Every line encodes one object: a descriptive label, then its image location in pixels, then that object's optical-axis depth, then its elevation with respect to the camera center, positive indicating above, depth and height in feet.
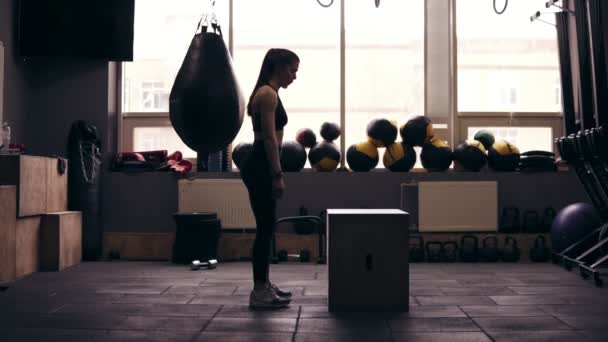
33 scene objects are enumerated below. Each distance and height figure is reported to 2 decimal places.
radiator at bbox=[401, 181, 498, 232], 19.43 -0.40
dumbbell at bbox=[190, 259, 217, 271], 17.08 -2.01
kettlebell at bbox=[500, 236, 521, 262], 19.03 -1.88
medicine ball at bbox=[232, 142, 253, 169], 19.12 +1.21
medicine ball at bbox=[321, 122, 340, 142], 19.71 +1.91
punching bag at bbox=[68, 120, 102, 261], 18.94 +0.29
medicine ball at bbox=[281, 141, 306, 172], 19.47 +1.09
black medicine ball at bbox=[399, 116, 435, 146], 19.24 +1.86
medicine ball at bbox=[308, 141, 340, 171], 19.52 +1.07
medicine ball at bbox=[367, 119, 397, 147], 19.30 +1.84
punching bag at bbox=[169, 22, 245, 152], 10.22 +1.45
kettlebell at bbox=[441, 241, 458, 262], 19.07 -1.85
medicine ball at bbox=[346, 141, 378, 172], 19.48 +1.09
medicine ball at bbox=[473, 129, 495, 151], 20.13 +1.67
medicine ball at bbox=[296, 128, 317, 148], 20.11 +1.73
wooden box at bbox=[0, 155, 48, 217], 15.52 +0.31
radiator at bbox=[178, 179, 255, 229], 19.54 -0.27
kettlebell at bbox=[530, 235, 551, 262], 18.94 -1.89
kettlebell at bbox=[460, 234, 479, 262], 19.04 -1.80
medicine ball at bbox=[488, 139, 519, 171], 19.54 +1.09
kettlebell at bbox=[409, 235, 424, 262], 19.10 -1.74
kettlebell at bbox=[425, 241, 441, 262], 19.06 -1.88
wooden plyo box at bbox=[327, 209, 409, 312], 11.23 -1.26
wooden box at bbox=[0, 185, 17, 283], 14.57 -0.94
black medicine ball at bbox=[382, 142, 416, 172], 19.60 +1.06
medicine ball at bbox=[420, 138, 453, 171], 19.53 +1.09
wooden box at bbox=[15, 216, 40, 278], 15.56 -1.37
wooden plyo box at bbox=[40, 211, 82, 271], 16.80 -1.34
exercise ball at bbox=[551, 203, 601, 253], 16.83 -0.88
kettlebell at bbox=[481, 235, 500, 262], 19.02 -1.81
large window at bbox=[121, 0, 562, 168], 21.09 +4.20
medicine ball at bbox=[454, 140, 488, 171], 19.44 +1.10
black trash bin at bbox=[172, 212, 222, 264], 18.28 -1.30
